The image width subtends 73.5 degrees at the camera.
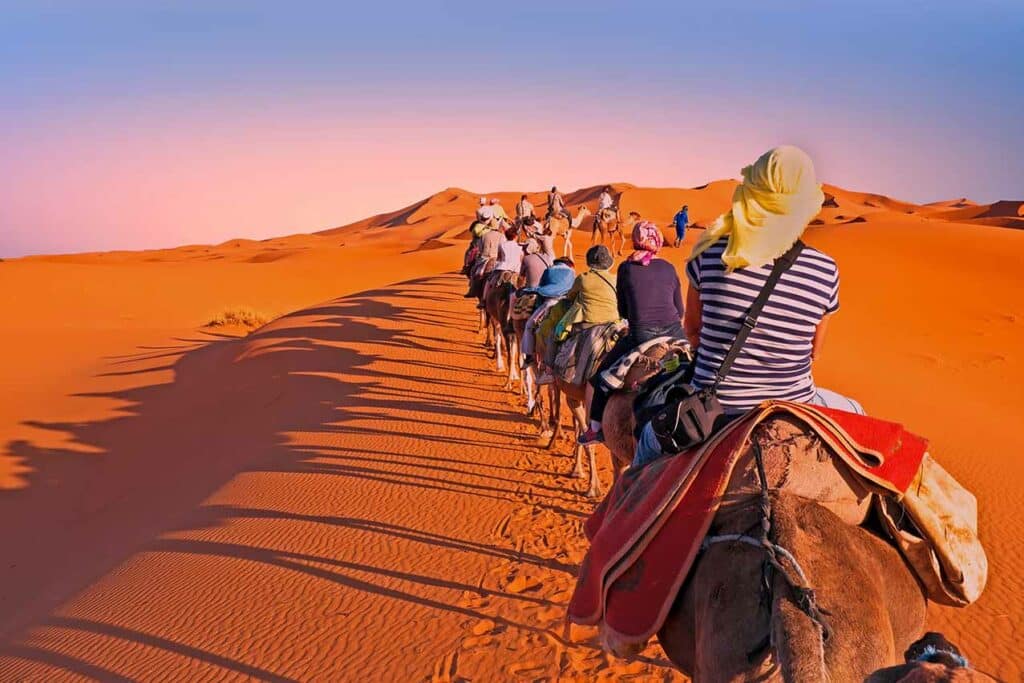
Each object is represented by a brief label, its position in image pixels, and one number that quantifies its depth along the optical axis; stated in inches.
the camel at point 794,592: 81.7
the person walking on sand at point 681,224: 1438.2
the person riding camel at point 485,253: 622.8
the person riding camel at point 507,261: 533.3
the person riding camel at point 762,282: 122.6
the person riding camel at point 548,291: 379.6
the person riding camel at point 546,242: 598.5
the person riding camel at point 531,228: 656.4
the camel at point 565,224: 698.8
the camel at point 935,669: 61.6
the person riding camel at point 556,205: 901.7
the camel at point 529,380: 455.5
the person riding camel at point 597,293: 311.4
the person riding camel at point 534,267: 441.4
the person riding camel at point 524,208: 757.1
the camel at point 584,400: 233.8
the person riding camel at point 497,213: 734.3
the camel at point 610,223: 1165.1
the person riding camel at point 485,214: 743.4
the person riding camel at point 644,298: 246.7
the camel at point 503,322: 503.2
